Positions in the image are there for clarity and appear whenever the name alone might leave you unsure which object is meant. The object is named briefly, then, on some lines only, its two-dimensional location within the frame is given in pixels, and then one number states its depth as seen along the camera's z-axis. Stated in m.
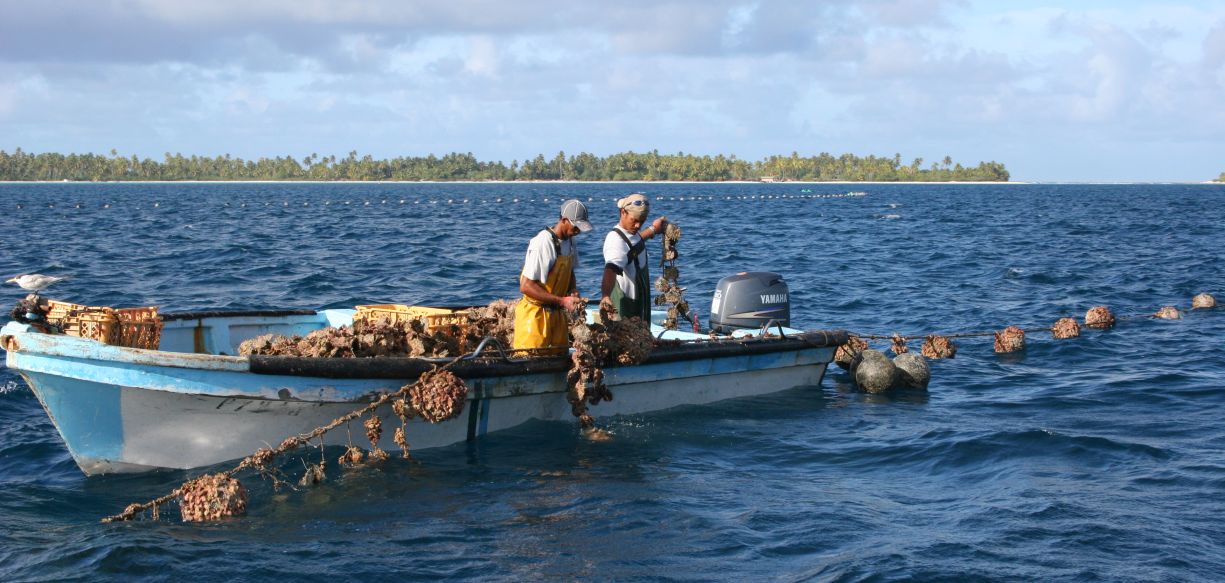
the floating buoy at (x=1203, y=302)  19.86
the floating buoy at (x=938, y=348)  15.41
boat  8.45
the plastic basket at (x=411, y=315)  10.79
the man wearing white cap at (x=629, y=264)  10.30
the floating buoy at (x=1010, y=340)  15.77
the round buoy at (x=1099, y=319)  17.77
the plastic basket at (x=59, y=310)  9.38
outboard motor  12.93
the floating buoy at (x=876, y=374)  12.93
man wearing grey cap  9.36
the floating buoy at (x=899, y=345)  14.66
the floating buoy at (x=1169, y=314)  18.88
